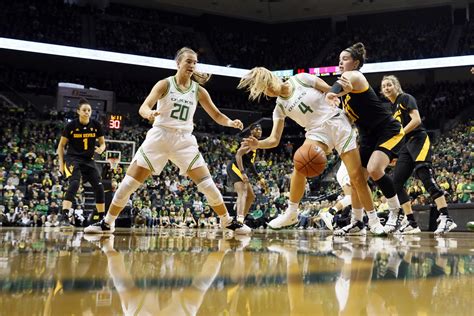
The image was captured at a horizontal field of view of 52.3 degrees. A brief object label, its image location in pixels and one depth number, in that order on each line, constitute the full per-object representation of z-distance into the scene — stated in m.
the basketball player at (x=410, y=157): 5.58
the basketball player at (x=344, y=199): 6.68
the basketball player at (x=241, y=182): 7.55
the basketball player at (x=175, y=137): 4.13
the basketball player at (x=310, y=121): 4.34
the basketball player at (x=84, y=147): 6.47
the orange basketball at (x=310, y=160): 4.16
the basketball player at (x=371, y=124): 4.39
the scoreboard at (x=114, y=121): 20.00
